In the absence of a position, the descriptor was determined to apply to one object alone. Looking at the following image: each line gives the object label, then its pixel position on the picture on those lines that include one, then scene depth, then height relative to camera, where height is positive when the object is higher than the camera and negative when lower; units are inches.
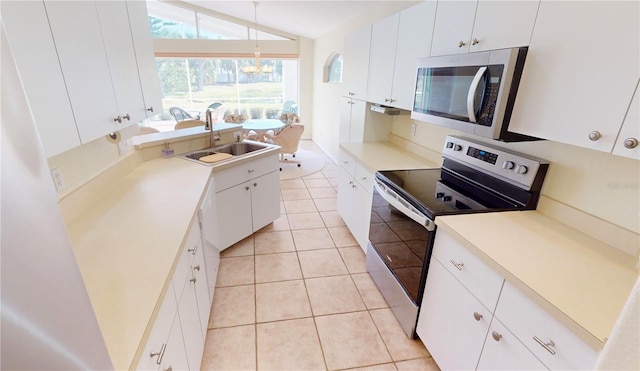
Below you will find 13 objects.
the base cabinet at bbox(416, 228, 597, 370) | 36.9 -34.5
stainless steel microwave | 50.1 -0.4
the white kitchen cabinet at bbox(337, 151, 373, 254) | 93.9 -38.4
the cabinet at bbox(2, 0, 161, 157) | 33.4 +1.5
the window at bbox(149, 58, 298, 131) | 287.0 -5.7
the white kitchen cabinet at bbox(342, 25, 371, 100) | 107.5 +8.3
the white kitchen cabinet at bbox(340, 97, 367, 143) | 117.4 -14.7
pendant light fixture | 201.3 +48.9
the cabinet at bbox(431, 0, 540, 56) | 48.1 +11.5
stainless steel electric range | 59.9 -23.9
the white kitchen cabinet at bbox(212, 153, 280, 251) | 92.3 -39.9
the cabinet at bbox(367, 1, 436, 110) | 75.2 +9.4
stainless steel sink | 103.6 -25.2
